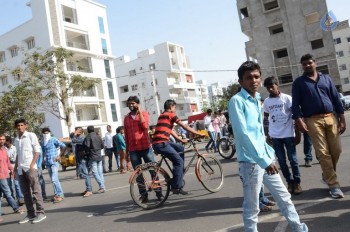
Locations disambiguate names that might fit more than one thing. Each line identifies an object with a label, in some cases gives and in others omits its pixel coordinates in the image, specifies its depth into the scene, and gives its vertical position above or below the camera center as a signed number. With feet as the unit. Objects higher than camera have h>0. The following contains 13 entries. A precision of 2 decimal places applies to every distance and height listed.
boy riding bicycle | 20.27 -0.35
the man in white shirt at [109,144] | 48.28 +0.19
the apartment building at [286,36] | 116.98 +28.64
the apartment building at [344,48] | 205.98 +37.21
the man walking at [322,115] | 16.31 -0.07
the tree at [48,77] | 77.66 +17.41
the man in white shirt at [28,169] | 20.92 -0.67
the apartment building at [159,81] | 205.05 +35.08
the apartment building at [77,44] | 121.60 +40.70
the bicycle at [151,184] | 20.20 -2.64
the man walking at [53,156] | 26.63 -0.22
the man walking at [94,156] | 28.19 -0.74
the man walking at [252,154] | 10.46 -0.93
